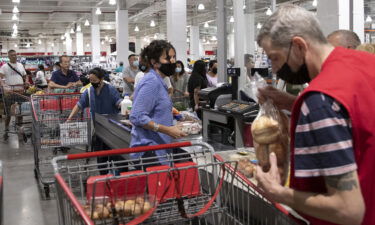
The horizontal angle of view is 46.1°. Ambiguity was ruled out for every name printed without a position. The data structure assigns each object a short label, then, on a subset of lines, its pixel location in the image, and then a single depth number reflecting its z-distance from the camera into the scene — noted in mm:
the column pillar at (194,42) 29267
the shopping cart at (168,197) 1786
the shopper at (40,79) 16156
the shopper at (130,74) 9748
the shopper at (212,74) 9352
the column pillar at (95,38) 24250
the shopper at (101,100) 5980
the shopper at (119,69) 16297
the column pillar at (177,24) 11953
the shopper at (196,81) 8555
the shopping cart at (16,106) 9945
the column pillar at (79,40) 30188
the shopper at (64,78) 9398
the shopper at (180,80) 9680
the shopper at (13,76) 10738
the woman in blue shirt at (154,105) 3098
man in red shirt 1182
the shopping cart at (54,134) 5867
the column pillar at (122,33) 18469
